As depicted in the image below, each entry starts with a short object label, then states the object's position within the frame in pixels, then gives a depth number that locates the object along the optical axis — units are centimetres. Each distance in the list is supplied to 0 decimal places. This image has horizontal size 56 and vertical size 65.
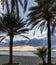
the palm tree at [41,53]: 997
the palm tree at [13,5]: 419
